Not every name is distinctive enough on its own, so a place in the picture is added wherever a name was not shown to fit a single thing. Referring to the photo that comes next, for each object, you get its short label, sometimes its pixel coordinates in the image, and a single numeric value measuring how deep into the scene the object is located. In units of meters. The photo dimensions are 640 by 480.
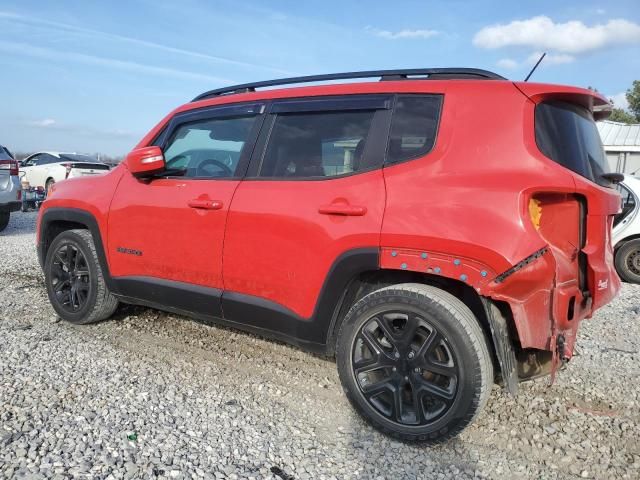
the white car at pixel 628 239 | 7.23
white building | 14.27
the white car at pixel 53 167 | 15.38
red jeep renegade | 2.42
